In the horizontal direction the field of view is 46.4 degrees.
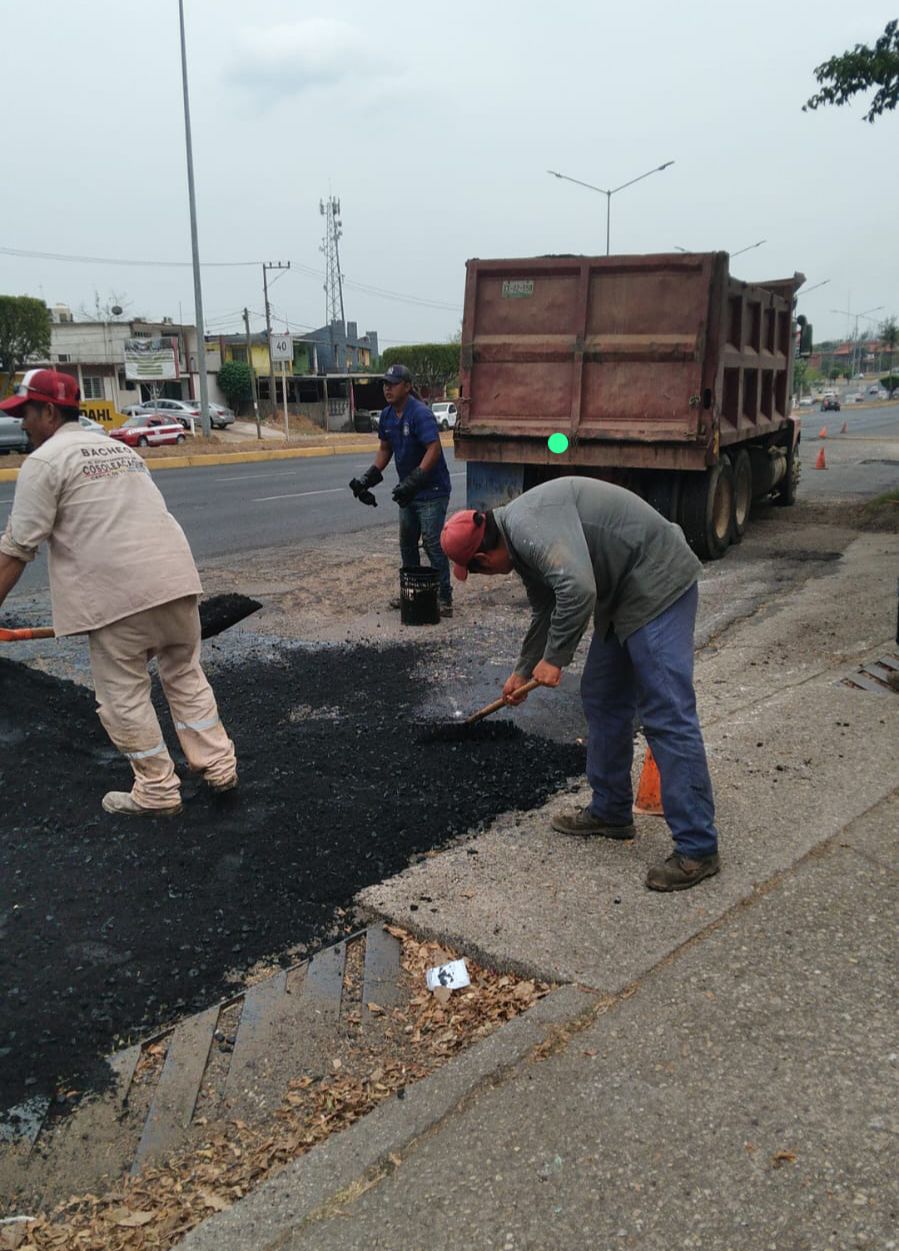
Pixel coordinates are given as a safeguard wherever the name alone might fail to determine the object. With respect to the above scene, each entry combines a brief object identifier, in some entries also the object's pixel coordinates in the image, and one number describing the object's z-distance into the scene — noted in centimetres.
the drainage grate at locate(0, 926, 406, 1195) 254
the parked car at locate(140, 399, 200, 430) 4309
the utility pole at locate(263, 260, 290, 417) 4986
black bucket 765
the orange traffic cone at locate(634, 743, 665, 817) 425
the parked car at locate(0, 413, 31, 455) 2747
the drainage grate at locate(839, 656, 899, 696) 568
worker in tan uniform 396
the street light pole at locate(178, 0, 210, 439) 2805
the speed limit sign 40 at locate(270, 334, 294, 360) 3481
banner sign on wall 5272
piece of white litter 314
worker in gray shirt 350
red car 3466
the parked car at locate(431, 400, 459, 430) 4125
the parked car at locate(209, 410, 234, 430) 4678
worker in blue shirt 754
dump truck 869
